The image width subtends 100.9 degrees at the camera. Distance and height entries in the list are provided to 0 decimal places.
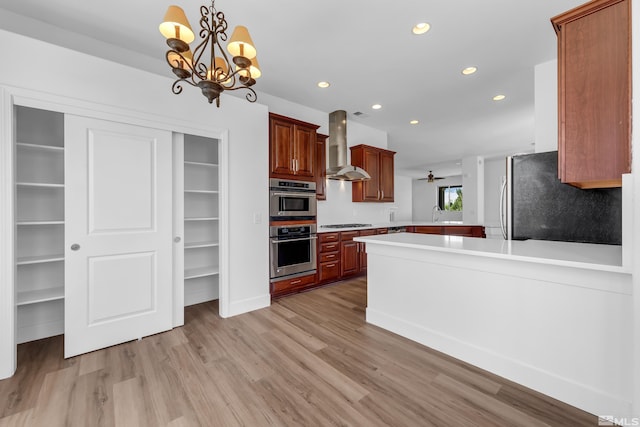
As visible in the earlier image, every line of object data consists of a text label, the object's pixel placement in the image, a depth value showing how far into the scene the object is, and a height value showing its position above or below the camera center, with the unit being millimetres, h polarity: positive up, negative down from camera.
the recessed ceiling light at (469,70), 3186 +1752
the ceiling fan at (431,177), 10453 +1481
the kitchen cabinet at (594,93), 1478 +712
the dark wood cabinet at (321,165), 4301 +804
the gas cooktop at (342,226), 4742 -212
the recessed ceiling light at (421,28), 2420 +1730
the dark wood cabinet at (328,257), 4062 -678
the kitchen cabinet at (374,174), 5133 +831
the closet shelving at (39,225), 2377 -89
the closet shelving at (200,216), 3342 -18
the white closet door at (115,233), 2193 -163
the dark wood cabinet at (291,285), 3520 -985
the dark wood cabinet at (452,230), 5949 -372
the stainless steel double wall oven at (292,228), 3492 -190
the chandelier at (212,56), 1473 +985
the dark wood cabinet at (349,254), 4375 -681
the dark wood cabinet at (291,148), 3510 +923
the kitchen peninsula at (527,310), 1460 -662
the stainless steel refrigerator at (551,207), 2197 +56
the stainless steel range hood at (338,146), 4594 +1198
